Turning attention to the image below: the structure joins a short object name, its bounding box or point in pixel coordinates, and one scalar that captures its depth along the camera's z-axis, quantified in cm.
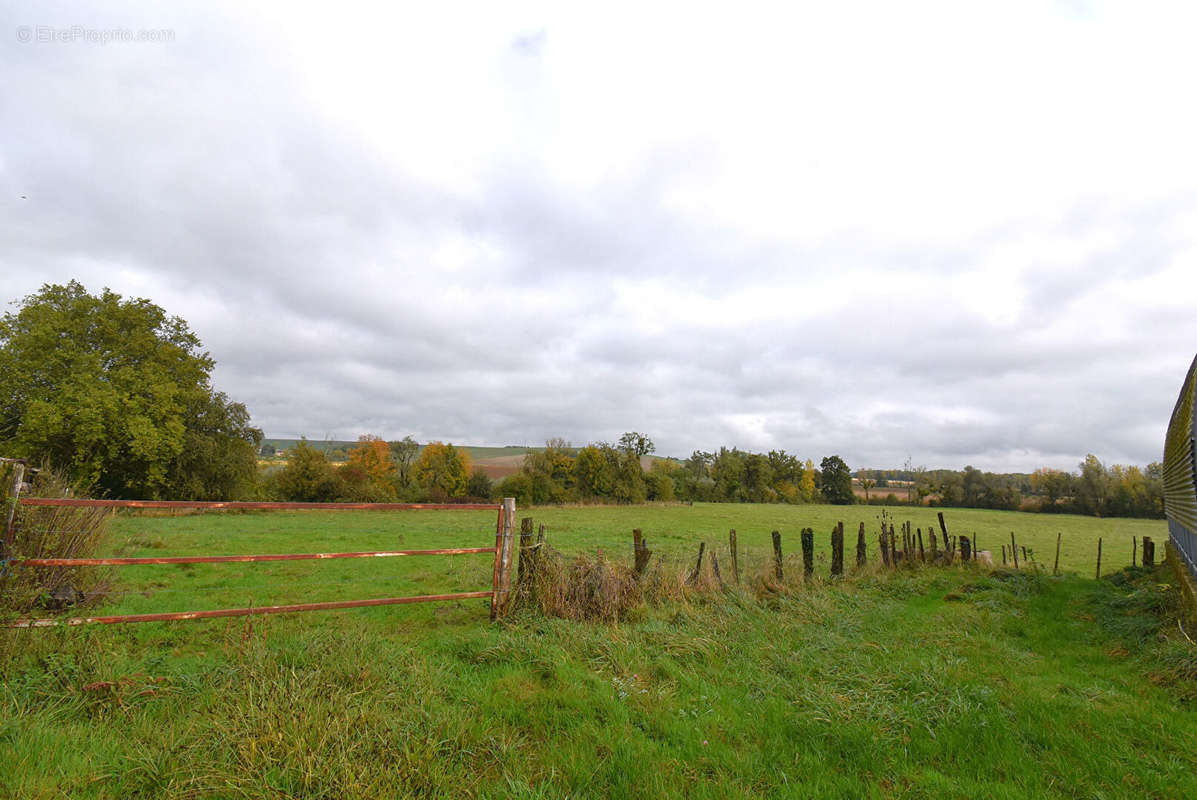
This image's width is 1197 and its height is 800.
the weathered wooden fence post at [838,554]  1213
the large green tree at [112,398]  2803
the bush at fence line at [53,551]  462
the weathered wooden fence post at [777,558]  1063
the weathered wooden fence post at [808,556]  1095
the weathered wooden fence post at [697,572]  928
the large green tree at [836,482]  9219
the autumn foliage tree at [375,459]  6184
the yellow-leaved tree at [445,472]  5969
